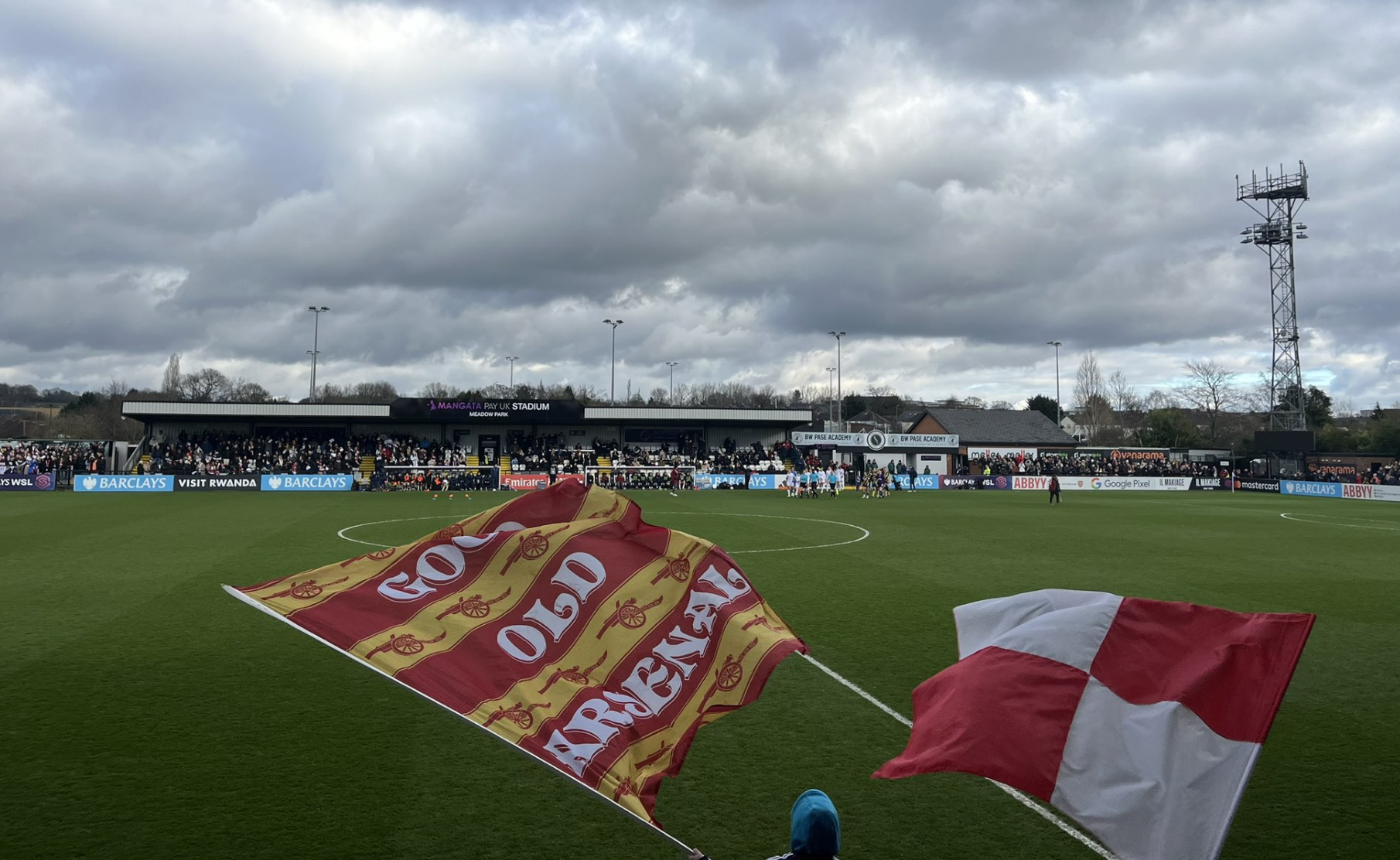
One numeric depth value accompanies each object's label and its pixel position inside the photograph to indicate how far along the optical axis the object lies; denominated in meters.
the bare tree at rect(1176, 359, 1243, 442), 108.00
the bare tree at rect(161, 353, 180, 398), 120.56
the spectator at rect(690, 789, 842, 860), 3.83
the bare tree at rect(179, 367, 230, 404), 125.69
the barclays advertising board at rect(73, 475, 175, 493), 52.72
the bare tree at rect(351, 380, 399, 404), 141.51
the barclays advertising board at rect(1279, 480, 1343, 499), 57.50
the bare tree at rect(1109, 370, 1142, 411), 127.00
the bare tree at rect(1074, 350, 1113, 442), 121.38
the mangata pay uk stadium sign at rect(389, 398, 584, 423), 68.38
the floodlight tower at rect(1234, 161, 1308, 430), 66.56
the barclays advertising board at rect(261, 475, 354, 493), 54.66
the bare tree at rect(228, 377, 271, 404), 125.62
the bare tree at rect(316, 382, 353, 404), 134.12
